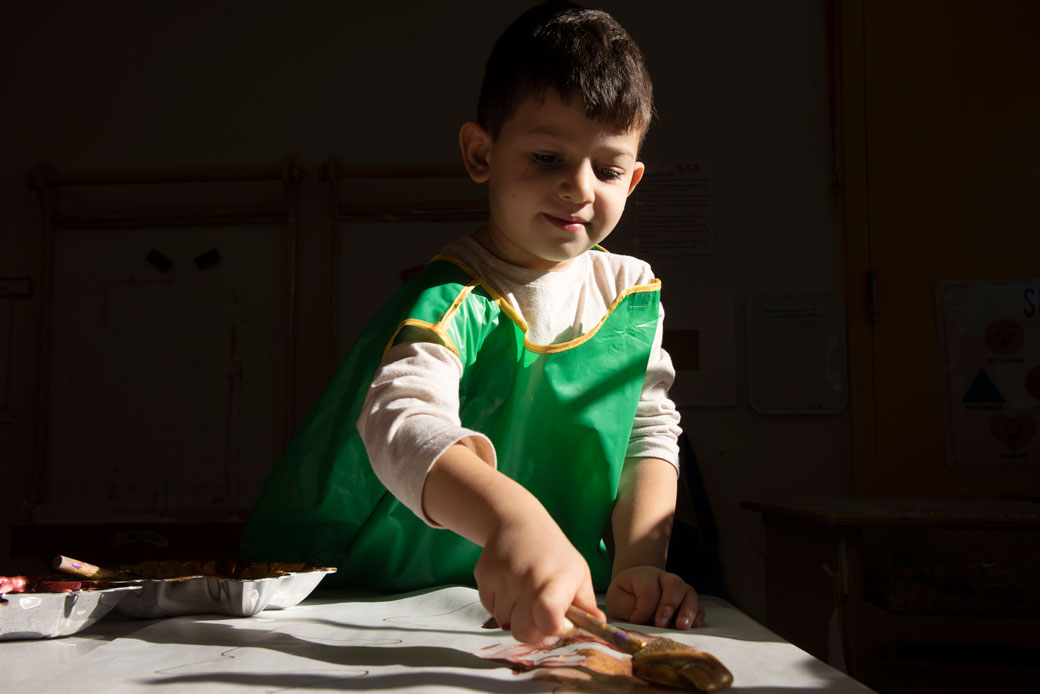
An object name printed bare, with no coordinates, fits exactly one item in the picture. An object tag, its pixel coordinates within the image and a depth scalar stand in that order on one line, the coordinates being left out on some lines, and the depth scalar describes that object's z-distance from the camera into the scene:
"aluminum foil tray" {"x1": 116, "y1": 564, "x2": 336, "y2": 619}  0.58
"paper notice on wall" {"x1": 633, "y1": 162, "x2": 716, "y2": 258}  1.94
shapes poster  1.88
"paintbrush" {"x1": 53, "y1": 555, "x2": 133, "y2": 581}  0.63
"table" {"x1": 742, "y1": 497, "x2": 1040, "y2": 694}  1.25
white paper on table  0.42
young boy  0.67
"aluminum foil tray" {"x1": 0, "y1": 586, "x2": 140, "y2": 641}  0.52
